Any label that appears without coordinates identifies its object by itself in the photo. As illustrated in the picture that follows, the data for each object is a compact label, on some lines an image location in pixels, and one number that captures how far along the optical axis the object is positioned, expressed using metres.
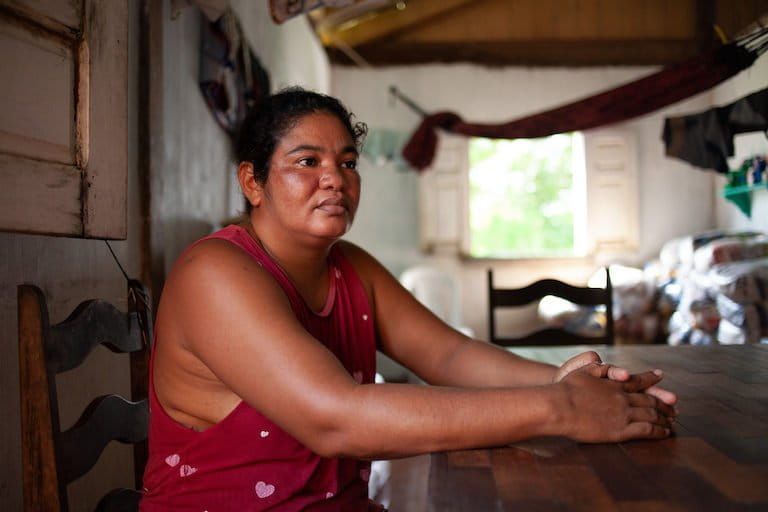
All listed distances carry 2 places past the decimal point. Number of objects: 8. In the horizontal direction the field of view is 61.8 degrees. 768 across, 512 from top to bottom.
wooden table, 0.79
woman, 0.97
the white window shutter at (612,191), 6.39
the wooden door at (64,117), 1.10
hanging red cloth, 3.00
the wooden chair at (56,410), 0.96
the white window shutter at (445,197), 6.52
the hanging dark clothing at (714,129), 3.17
